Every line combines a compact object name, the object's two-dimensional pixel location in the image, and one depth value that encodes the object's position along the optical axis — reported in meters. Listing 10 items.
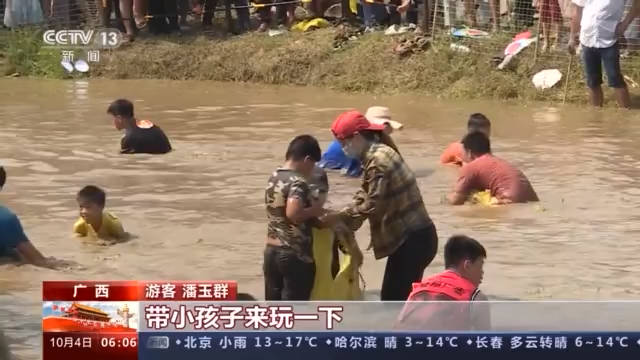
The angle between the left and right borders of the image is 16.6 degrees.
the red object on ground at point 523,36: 30.38
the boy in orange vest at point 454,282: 7.90
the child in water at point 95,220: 15.96
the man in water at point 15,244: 14.91
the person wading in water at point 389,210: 11.69
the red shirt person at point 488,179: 17.82
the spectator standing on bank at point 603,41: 26.40
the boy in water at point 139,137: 22.15
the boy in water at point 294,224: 11.63
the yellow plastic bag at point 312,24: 34.80
